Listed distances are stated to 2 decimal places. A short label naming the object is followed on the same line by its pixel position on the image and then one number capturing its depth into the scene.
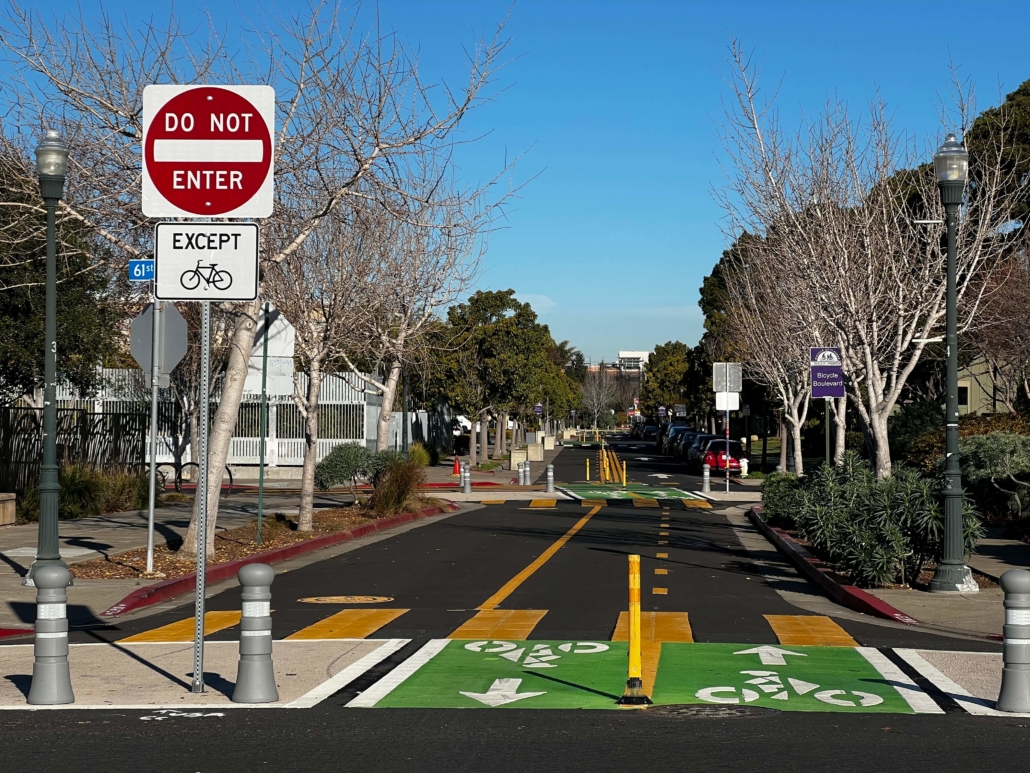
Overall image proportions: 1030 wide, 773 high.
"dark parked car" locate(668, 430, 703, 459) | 59.46
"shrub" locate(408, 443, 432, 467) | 45.86
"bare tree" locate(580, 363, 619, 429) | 165.25
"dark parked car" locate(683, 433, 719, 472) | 52.72
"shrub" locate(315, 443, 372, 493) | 31.98
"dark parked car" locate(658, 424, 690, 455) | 70.12
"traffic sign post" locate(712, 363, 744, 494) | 35.84
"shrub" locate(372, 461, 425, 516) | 25.89
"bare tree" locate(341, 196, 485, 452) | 27.33
